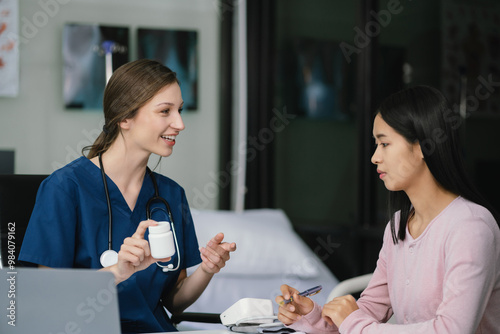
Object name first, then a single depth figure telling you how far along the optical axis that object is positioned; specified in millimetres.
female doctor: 2762
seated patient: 2581
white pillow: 4491
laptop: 2441
